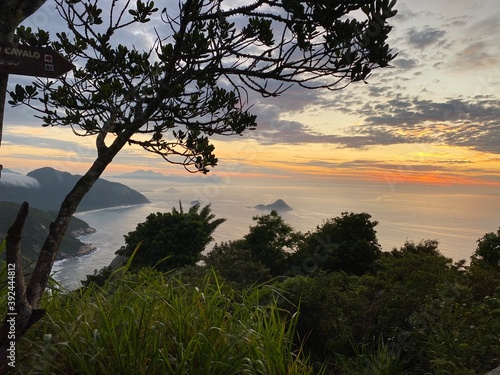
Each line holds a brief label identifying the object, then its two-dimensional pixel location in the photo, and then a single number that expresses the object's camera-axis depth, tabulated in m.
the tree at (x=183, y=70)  3.32
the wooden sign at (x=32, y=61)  2.87
